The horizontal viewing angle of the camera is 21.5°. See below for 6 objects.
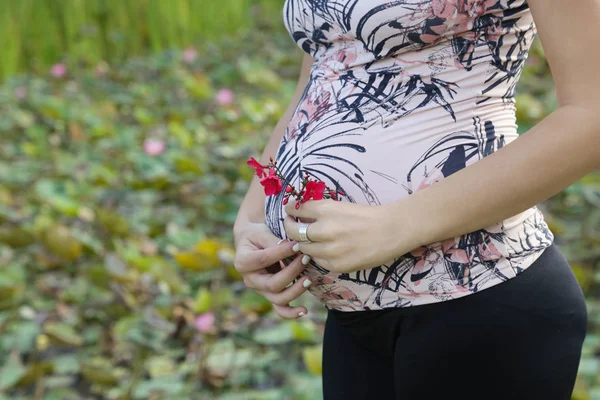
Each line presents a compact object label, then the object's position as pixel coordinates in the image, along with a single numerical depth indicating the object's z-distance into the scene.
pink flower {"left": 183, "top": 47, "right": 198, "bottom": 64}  6.36
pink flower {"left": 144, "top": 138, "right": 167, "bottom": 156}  4.34
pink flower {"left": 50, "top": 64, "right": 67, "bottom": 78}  5.76
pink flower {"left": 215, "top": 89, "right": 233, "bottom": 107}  5.19
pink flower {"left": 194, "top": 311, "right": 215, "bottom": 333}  2.83
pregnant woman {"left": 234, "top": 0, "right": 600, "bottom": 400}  1.47
